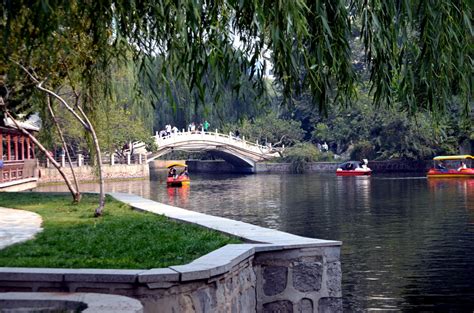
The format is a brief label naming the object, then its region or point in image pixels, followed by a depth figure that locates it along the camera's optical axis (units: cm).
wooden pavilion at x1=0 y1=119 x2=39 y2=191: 2964
